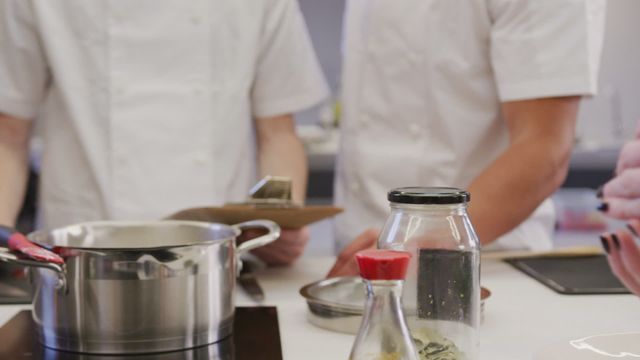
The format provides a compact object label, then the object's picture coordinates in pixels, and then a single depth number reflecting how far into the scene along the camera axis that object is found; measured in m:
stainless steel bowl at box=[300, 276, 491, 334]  1.34
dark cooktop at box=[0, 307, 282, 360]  1.26
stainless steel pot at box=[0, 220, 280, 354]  1.24
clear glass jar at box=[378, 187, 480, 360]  1.21
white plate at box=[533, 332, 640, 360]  1.19
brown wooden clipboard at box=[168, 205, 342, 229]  1.55
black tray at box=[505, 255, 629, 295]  1.56
